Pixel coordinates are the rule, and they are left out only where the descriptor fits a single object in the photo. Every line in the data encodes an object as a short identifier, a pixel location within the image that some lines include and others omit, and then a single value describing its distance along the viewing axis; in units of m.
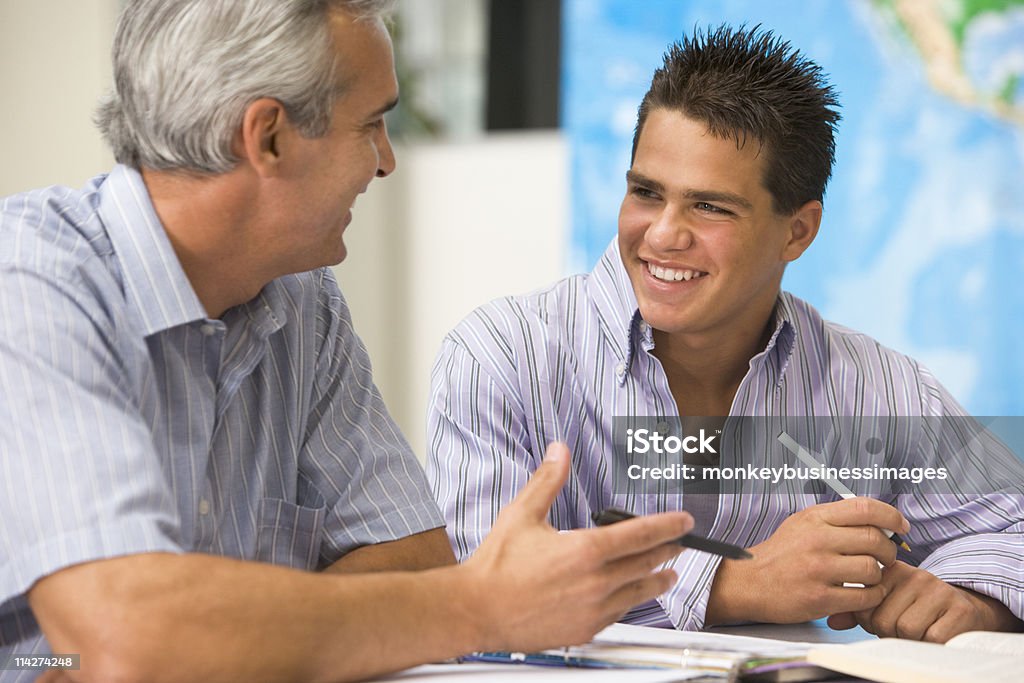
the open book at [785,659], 1.86
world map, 3.15
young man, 2.25
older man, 1.83
